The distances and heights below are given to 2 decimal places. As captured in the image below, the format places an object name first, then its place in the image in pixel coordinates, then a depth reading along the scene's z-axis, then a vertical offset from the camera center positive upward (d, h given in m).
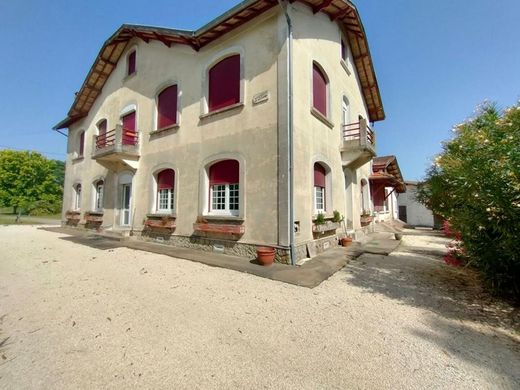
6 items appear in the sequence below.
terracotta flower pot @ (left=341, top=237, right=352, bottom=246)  9.14 -1.24
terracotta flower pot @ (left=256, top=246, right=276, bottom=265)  6.21 -1.24
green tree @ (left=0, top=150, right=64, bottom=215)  24.83 +3.46
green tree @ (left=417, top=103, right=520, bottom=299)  3.60 +0.30
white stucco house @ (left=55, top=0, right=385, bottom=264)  6.97 +2.91
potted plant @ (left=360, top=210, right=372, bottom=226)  12.14 -0.44
